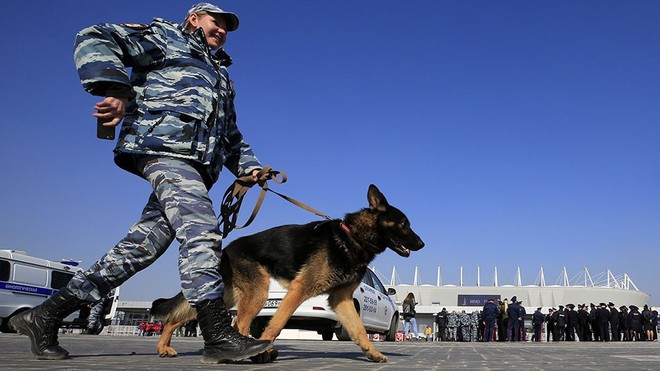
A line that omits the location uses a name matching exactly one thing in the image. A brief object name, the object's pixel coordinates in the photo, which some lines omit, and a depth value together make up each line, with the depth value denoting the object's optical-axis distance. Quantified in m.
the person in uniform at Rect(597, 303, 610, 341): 26.16
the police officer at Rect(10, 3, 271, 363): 3.29
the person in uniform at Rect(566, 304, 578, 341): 26.98
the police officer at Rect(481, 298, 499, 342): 23.83
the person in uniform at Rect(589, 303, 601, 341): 26.86
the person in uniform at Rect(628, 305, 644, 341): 27.41
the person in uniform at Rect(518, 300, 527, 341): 23.80
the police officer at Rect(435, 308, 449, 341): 28.48
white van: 15.74
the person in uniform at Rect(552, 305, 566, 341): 26.84
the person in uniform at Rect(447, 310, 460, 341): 30.34
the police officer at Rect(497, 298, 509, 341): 24.63
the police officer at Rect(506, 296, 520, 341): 23.52
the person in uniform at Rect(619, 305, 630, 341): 27.44
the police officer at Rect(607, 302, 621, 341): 26.70
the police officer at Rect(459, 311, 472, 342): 28.48
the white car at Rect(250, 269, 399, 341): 9.98
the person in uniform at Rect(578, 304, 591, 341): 26.84
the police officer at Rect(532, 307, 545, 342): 26.02
